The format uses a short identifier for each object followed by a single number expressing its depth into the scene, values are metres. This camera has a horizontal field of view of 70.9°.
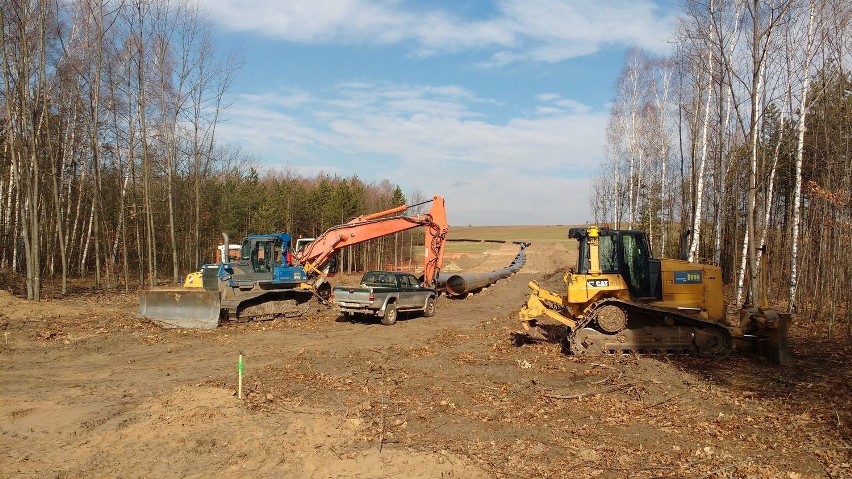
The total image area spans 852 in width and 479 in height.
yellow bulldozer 11.83
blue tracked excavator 16.67
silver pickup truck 17.67
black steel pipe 25.72
